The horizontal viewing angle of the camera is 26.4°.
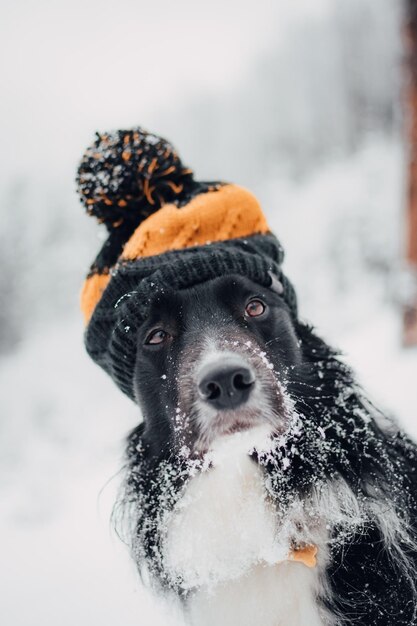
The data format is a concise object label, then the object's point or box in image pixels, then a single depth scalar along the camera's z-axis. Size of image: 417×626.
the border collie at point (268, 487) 0.62
